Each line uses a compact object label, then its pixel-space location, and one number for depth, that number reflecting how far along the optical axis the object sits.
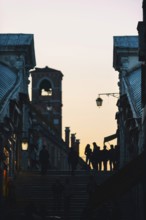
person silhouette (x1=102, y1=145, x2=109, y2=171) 55.21
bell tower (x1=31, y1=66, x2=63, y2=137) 128.00
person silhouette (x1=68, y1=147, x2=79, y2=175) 53.62
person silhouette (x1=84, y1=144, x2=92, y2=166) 55.76
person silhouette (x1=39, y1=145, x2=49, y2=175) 52.81
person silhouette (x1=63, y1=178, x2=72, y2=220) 44.06
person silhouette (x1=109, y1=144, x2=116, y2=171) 55.66
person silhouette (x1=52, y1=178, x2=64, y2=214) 45.50
